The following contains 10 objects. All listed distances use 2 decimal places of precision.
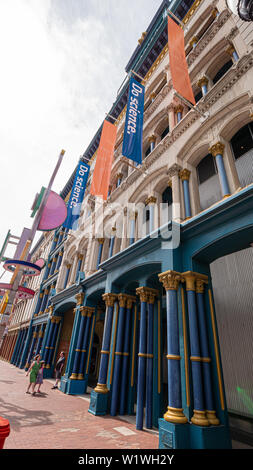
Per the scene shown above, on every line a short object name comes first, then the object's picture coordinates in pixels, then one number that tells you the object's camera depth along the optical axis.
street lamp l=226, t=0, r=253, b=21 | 3.69
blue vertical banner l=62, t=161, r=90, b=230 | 16.19
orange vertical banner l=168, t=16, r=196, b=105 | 8.13
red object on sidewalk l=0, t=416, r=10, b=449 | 1.83
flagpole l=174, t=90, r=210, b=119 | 8.07
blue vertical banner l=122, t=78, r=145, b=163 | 9.74
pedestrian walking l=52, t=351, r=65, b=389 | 12.00
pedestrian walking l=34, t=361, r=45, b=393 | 10.30
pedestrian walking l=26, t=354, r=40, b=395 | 9.98
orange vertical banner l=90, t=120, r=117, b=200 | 11.41
